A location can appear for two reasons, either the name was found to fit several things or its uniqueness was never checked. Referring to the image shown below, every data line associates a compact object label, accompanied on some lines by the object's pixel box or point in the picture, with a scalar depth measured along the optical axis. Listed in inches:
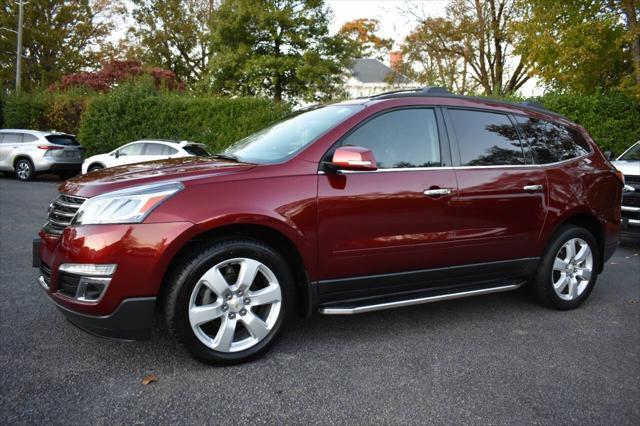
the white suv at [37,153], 606.9
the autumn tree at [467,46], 922.7
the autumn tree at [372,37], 1378.0
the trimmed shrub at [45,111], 749.9
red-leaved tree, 993.5
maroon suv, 105.1
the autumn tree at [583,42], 501.4
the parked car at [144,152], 504.4
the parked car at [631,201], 255.9
